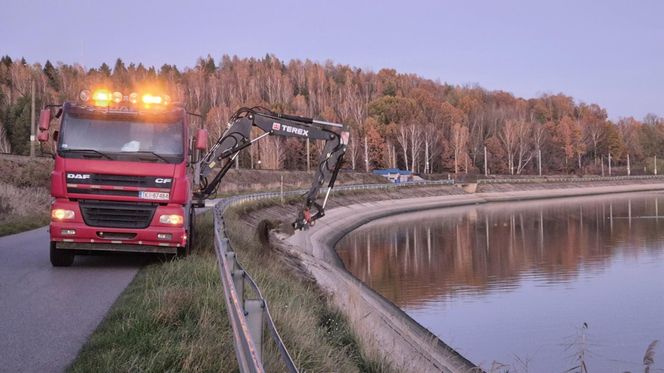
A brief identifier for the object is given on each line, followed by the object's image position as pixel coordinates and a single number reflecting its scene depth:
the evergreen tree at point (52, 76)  123.06
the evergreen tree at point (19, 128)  86.38
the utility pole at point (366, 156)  104.12
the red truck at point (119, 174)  12.23
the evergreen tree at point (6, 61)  126.38
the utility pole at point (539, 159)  124.90
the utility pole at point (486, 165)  113.62
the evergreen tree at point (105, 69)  144.62
